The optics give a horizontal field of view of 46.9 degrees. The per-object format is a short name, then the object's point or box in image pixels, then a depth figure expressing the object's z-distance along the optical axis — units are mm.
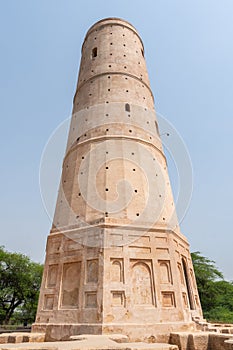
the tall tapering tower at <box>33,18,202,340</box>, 8094
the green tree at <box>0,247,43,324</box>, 22047
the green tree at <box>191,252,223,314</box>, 22141
